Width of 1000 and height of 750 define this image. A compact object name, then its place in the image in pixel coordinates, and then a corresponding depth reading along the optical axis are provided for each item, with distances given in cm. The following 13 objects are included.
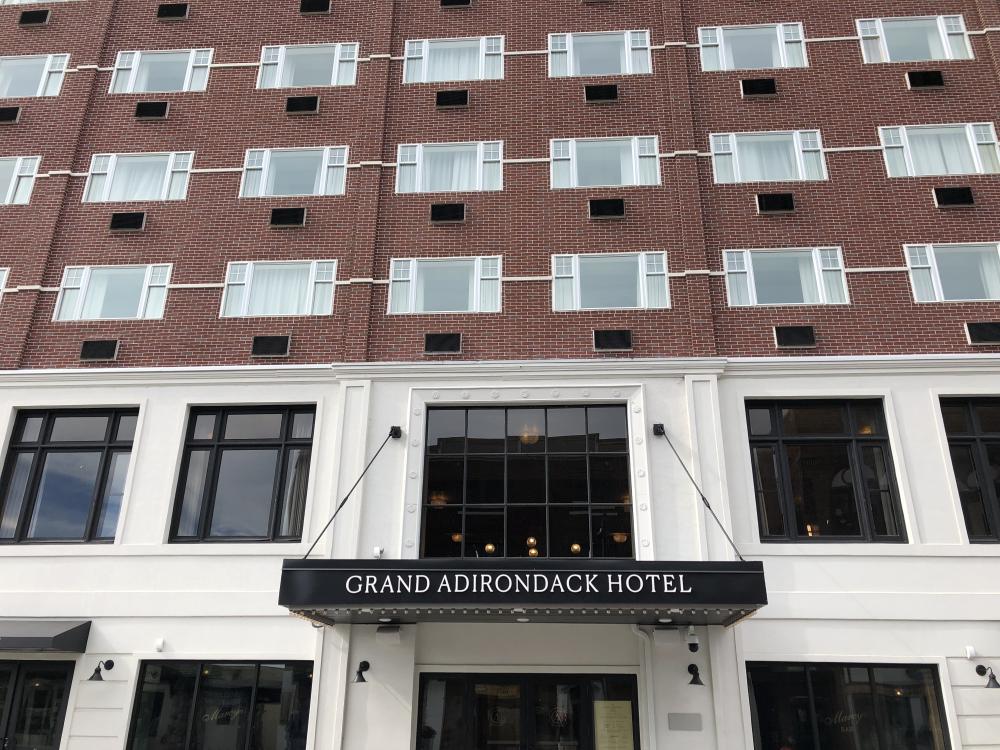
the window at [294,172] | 1553
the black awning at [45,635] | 1131
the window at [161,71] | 1678
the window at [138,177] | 1569
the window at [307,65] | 1661
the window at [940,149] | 1468
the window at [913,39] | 1577
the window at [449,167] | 1538
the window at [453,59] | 1644
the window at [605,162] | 1519
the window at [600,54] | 1625
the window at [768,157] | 1495
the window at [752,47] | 1606
